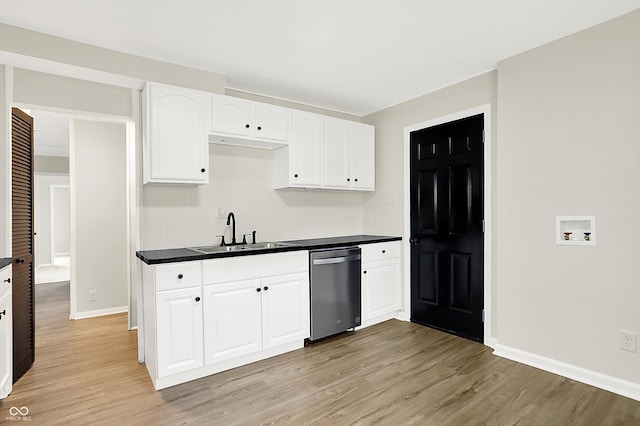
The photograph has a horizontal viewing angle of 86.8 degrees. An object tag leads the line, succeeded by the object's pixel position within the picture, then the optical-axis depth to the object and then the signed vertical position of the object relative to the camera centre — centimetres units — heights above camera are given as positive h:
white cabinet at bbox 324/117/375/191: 378 +68
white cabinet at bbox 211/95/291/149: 299 +85
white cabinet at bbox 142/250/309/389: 240 -78
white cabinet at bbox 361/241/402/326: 362 -77
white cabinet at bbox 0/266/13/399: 216 -81
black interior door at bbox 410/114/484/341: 326 -15
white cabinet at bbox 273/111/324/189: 350 +61
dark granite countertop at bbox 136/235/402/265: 244 -31
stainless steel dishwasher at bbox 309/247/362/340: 319 -76
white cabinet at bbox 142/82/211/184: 269 +65
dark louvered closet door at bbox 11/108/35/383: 253 -21
